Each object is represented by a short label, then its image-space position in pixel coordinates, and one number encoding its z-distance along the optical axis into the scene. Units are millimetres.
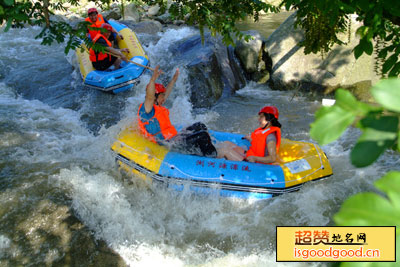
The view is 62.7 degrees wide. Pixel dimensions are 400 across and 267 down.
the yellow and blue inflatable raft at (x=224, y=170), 4473
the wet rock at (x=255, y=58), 9359
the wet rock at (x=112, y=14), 15045
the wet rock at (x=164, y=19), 15244
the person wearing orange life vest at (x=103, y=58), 7646
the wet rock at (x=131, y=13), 15119
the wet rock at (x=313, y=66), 7945
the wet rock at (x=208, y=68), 8000
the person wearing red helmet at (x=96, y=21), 7711
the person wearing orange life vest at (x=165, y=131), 4910
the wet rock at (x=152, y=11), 16031
